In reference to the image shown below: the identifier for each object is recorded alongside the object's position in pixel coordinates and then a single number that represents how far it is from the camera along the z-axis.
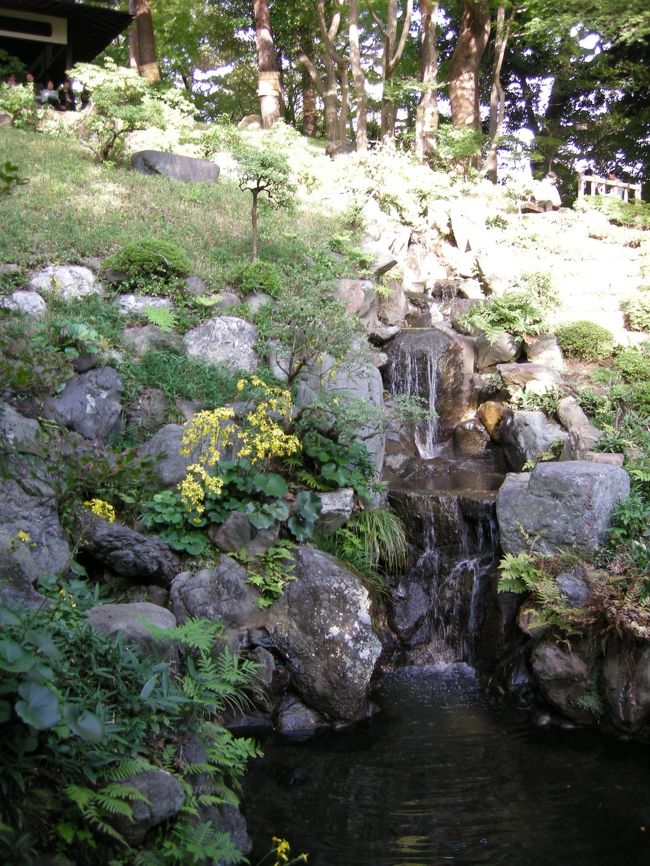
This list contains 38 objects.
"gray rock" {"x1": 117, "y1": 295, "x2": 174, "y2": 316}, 9.37
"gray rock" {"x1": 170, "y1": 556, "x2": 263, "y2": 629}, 6.45
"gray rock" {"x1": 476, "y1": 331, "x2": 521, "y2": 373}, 11.75
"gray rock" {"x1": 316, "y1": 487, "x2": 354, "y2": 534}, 7.63
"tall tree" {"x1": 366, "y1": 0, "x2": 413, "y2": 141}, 17.42
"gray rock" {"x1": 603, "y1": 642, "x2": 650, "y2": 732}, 6.09
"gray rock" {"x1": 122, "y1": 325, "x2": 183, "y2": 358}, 8.85
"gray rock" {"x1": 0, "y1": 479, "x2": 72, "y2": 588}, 5.57
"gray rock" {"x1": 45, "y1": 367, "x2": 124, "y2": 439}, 7.66
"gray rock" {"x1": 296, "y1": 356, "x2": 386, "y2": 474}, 8.34
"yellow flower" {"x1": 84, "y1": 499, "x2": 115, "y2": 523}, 4.68
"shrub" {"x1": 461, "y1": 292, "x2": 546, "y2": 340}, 12.00
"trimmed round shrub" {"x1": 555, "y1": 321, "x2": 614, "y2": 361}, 11.66
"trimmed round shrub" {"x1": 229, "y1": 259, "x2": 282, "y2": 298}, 10.19
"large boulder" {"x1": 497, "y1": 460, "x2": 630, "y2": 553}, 7.41
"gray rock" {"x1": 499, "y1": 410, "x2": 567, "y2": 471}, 9.98
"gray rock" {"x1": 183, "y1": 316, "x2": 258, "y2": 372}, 9.10
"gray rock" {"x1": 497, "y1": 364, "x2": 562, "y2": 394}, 10.80
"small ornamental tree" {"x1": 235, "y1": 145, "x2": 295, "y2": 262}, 10.53
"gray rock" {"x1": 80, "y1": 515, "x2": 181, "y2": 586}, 6.32
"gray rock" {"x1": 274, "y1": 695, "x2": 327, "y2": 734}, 6.31
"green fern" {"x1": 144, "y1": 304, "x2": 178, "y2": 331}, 9.09
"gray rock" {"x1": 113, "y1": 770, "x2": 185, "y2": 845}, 3.43
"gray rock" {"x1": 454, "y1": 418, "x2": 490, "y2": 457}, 11.05
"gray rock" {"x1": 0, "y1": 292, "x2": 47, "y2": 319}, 8.68
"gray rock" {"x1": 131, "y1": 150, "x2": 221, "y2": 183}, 14.80
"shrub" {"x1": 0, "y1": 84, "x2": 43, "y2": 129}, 16.19
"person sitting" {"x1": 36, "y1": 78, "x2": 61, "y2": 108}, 18.14
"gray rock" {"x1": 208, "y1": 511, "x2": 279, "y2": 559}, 6.99
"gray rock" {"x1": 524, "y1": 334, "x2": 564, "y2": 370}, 11.58
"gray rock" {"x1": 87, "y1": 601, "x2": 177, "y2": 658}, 4.53
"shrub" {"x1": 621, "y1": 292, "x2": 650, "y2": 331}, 12.37
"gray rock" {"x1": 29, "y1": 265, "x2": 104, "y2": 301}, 9.40
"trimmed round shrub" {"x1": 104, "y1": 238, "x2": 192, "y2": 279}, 9.90
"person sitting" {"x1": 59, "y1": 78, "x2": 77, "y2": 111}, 20.12
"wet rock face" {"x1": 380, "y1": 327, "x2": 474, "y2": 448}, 11.38
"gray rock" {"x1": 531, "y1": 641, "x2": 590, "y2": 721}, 6.47
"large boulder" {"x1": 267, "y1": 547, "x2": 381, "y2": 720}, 6.40
